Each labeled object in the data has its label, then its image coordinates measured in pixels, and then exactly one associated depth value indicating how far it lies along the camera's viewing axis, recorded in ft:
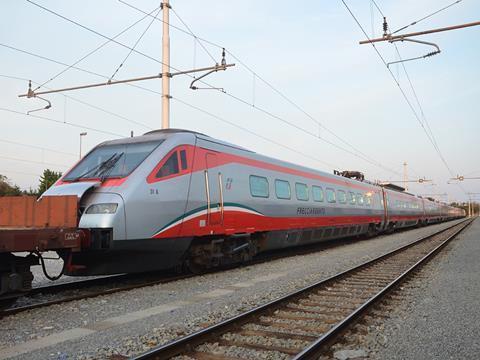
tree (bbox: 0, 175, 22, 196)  153.42
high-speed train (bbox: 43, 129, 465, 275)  25.25
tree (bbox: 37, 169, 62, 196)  166.61
